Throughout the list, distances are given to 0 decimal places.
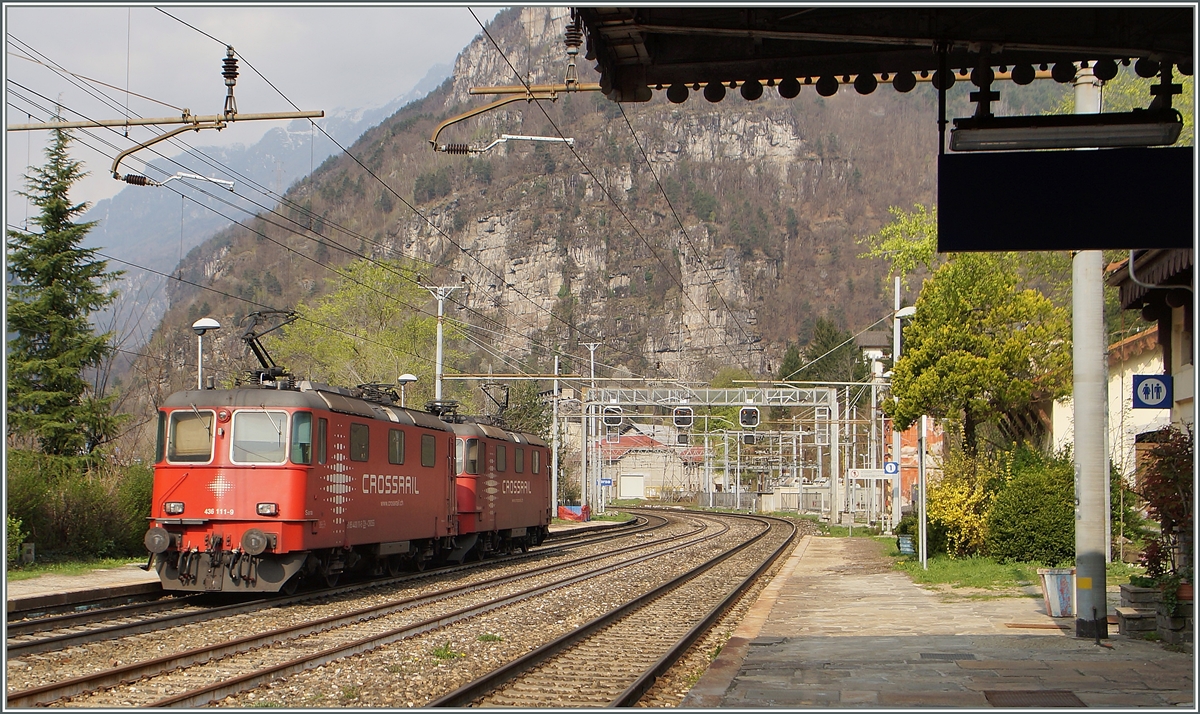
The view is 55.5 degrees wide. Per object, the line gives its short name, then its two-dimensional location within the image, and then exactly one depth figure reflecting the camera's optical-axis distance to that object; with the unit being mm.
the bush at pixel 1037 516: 21078
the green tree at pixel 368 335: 48656
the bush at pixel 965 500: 23484
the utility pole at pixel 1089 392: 12211
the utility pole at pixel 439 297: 34312
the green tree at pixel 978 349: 24031
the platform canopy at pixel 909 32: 7461
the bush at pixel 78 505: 20609
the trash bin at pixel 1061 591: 14094
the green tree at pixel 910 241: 30266
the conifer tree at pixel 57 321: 25516
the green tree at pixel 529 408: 59006
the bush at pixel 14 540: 19094
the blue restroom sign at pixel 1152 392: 11766
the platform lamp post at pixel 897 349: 24641
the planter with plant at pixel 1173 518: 11211
